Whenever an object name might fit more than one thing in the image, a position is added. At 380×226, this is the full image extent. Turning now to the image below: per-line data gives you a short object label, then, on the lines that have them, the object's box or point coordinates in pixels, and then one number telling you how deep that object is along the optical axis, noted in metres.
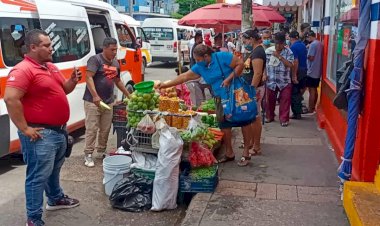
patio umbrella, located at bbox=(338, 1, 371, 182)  3.97
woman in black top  5.91
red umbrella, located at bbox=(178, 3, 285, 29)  11.03
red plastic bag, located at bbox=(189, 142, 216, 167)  4.73
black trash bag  4.59
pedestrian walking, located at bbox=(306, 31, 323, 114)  8.36
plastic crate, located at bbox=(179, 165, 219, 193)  4.64
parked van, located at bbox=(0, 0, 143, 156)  5.75
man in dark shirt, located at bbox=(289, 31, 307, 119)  8.52
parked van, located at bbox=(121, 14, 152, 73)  18.47
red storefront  3.93
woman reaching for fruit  5.26
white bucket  4.88
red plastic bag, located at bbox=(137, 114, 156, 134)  4.74
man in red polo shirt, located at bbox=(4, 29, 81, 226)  3.66
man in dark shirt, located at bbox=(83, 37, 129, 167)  5.81
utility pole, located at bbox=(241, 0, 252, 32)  8.94
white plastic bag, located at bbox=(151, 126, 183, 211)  4.43
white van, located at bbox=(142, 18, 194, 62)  21.33
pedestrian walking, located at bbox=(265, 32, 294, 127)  7.69
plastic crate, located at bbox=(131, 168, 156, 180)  4.71
